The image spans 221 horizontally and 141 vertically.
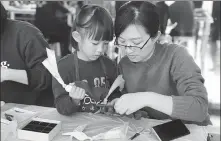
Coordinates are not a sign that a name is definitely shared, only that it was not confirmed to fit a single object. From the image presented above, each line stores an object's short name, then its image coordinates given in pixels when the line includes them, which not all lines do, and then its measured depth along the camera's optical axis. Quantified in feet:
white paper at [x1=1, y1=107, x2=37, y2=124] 4.24
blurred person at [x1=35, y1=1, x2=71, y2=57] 6.63
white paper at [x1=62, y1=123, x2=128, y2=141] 3.68
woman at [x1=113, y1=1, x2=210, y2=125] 3.94
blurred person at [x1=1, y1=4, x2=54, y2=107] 5.16
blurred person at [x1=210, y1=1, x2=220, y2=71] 8.99
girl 4.37
